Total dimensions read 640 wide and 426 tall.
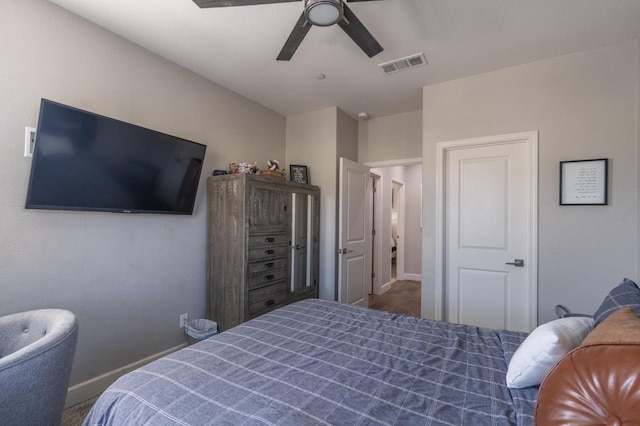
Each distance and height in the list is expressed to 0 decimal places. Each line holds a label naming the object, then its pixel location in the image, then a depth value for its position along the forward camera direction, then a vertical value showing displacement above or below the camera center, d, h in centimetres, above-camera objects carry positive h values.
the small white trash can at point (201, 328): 263 -108
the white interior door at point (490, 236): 267 -19
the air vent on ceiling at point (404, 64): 257 +138
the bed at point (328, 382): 92 -63
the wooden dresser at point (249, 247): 269 -33
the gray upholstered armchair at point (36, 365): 114 -66
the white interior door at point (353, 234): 366 -26
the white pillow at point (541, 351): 98 -45
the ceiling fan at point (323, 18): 145 +104
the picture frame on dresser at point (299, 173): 376 +53
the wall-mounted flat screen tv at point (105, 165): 179 +33
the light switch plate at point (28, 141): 184 +44
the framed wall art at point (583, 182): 235 +30
